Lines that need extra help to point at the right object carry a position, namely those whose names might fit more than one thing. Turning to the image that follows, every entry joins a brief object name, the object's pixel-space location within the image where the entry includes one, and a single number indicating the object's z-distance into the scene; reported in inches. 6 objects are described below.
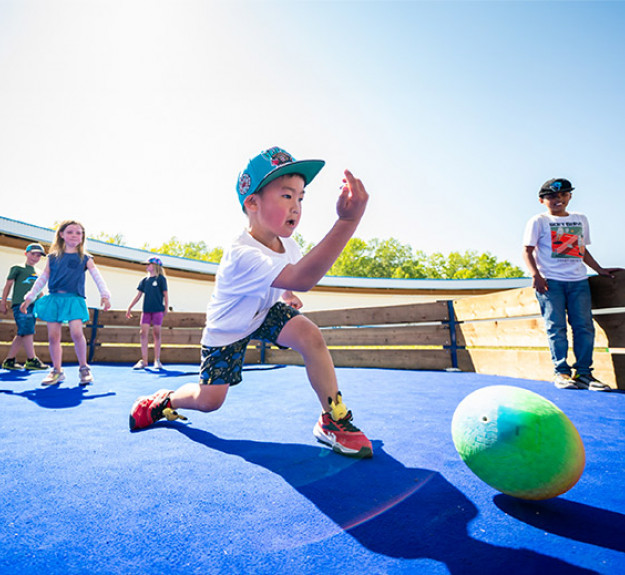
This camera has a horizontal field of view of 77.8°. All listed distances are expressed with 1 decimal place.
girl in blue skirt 185.6
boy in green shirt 264.5
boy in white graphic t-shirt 161.2
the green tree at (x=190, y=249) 2529.5
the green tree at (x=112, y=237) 2214.6
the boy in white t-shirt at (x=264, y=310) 80.8
